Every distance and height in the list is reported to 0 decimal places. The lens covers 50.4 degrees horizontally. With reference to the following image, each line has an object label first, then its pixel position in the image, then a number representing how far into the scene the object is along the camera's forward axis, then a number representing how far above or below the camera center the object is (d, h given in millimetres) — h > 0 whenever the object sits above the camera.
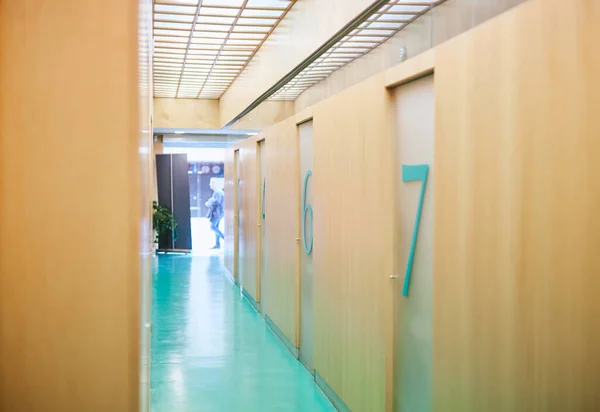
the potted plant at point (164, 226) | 18812 -1243
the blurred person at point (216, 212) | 21172 -917
